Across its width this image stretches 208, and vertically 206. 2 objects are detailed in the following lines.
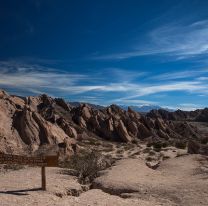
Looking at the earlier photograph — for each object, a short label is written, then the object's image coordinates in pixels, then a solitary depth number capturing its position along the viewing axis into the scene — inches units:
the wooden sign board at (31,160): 329.9
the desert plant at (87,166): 414.3
